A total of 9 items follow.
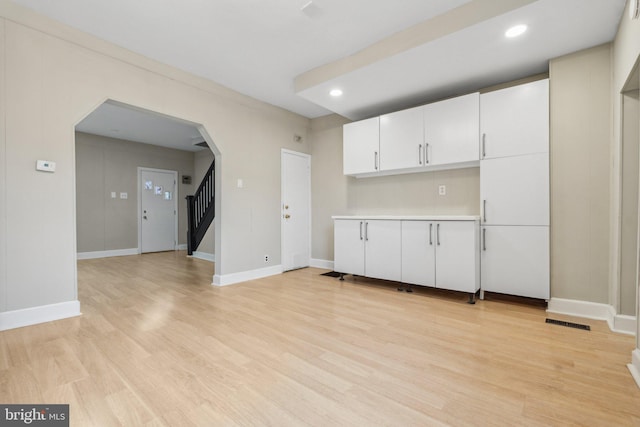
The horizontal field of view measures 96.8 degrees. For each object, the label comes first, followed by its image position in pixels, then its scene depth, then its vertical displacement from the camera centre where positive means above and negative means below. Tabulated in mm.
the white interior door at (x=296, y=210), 4922 +14
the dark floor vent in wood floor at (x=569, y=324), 2455 -1024
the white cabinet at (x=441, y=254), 3164 -525
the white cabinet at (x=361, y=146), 4139 +963
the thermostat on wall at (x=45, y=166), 2580 +429
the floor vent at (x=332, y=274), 4609 -1049
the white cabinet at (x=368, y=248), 3729 -524
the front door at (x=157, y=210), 7145 +42
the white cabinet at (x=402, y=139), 3727 +962
